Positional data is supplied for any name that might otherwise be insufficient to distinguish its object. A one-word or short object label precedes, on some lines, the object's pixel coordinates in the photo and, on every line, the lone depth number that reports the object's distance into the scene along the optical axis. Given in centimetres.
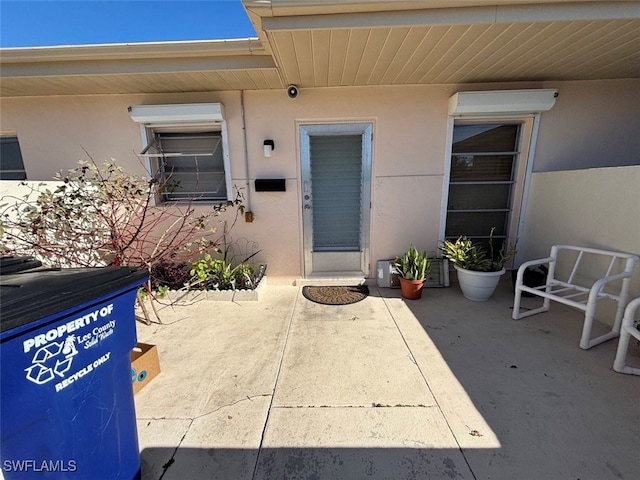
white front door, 343
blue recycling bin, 79
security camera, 318
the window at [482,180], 348
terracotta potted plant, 316
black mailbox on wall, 344
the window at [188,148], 324
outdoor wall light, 333
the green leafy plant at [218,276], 330
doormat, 318
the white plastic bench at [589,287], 211
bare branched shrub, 257
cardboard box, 178
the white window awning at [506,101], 304
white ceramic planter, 298
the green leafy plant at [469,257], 305
